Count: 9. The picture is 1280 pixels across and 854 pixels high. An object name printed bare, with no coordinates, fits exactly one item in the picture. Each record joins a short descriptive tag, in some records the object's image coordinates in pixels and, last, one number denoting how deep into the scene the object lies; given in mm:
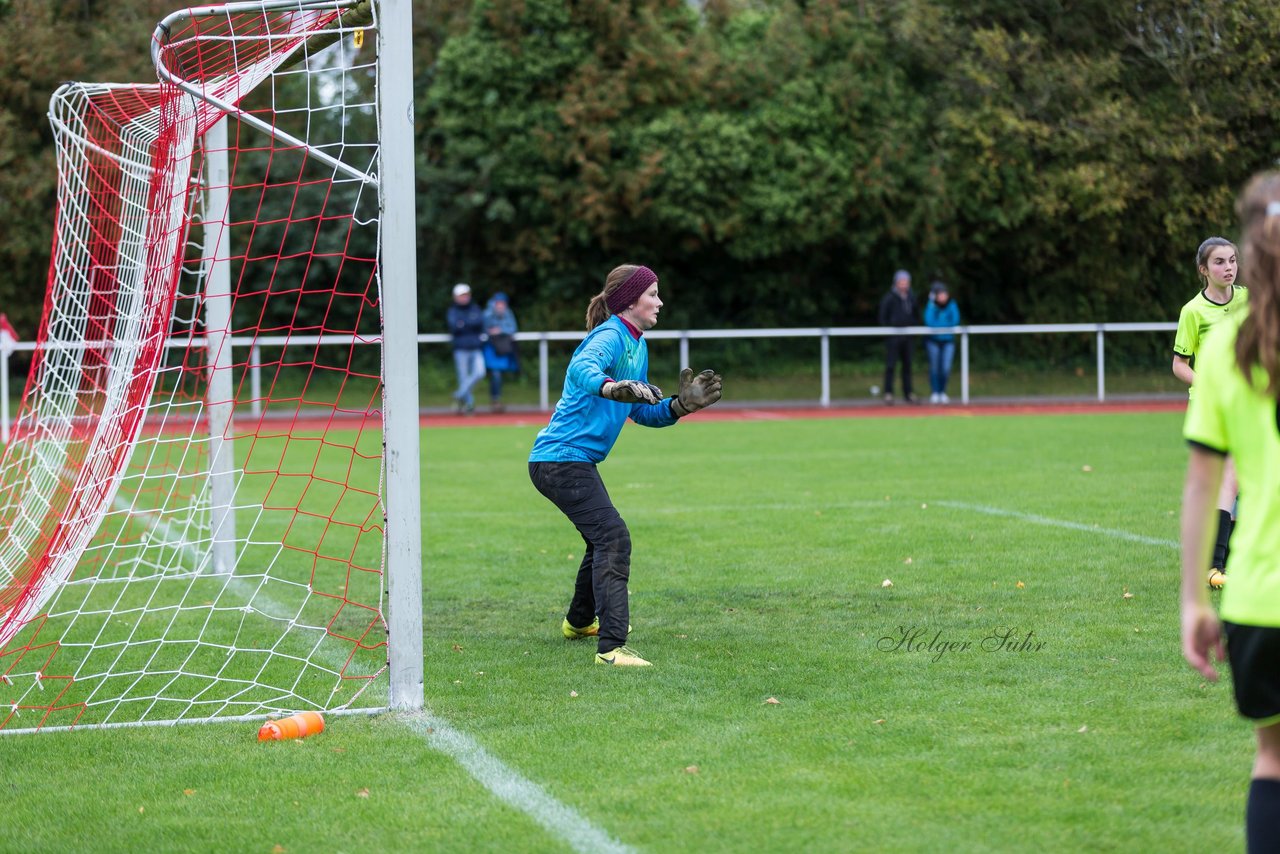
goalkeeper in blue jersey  12055
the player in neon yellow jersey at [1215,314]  14250
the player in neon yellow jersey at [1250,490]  5609
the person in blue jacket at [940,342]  44281
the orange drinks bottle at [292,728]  10039
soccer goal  10750
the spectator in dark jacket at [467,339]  42312
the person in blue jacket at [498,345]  43094
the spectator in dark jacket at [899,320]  44344
